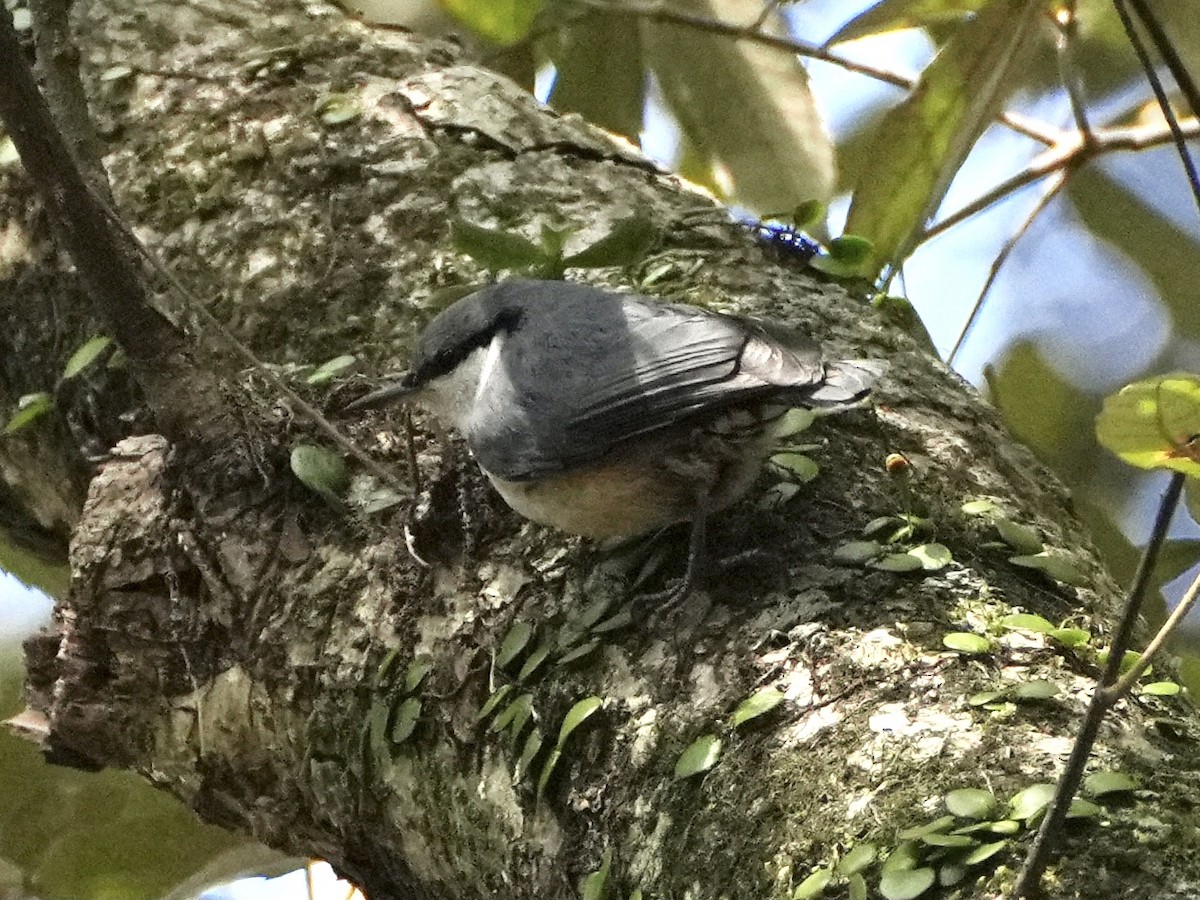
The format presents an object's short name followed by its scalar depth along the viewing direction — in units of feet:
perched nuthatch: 10.82
